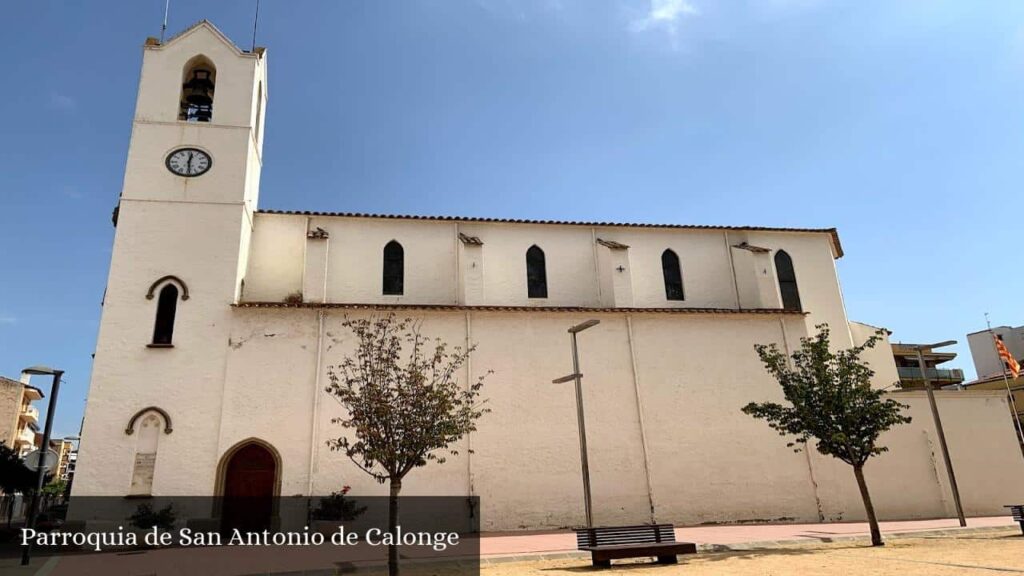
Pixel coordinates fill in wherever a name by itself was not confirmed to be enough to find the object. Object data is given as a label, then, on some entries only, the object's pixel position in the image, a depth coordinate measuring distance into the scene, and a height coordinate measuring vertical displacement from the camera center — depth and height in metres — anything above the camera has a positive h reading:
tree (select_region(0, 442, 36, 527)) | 27.20 +1.84
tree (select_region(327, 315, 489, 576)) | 10.88 +1.32
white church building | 18.39 +4.65
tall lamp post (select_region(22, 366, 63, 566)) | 13.72 +1.66
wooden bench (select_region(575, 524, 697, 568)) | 11.31 -1.00
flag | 31.83 +5.34
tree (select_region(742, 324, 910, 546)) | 14.90 +1.56
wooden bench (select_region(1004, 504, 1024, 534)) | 14.35 -0.97
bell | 22.80 +14.41
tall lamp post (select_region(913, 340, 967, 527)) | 18.00 +1.22
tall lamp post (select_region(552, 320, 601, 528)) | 14.88 +1.72
